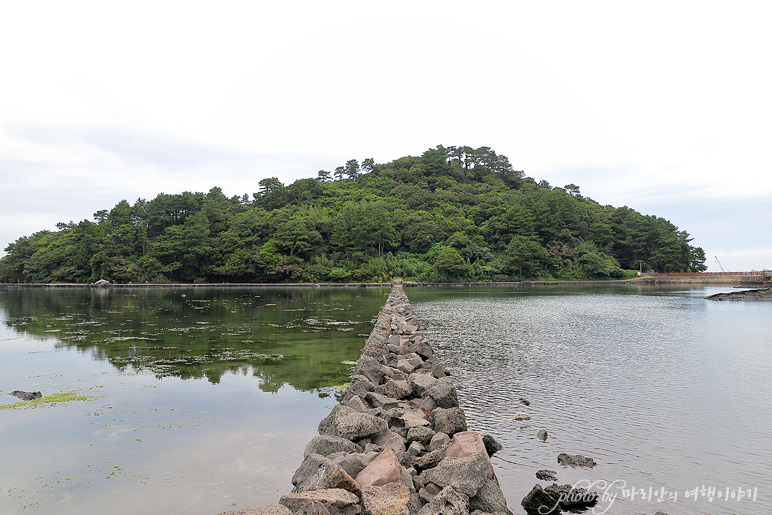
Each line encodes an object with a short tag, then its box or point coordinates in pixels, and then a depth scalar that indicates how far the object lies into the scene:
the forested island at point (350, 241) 60.28
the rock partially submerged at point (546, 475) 4.83
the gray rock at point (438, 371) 7.65
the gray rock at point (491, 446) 5.47
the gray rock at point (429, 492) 3.75
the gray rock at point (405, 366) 8.14
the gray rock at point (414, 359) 8.55
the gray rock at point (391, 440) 4.63
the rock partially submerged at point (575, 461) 5.13
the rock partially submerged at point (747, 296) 35.69
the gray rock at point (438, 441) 4.84
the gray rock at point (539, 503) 4.22
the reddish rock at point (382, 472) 3.69
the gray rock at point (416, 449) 4.74
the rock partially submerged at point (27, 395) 7.28
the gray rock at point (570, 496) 4.29
